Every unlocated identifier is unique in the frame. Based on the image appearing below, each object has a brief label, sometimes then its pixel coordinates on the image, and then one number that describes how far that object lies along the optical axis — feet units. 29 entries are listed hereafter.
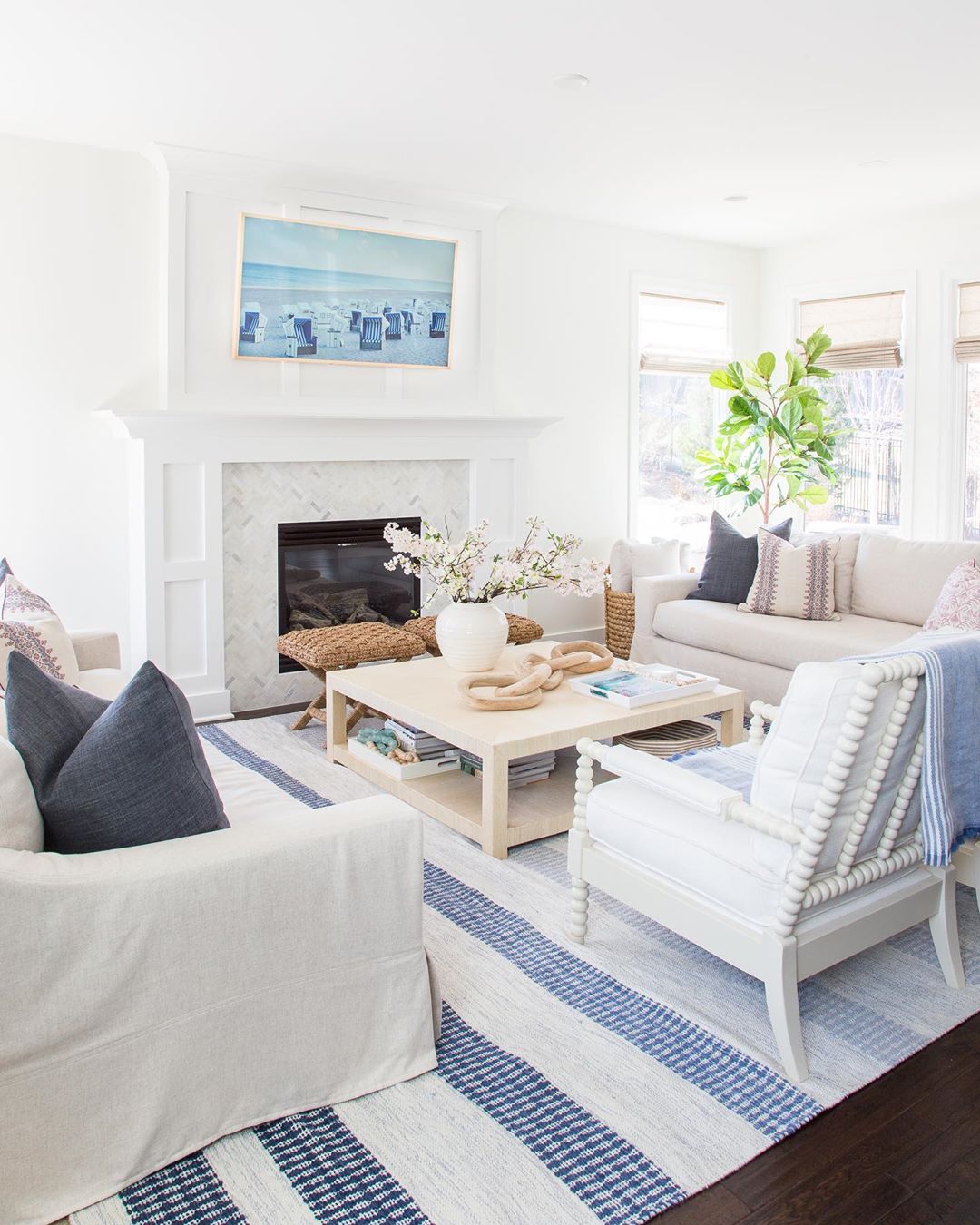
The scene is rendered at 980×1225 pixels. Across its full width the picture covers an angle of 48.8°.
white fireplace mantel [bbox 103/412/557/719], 15.64
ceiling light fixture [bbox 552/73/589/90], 12.30
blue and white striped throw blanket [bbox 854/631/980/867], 7.23
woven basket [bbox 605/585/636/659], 19.27
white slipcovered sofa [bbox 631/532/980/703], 15.58
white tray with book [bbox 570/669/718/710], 11.93
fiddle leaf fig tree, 20.18
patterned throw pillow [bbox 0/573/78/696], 10.39
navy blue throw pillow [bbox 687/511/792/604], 17.89
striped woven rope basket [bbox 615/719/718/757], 12.31
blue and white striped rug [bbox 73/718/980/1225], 6.07
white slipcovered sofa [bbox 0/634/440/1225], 5.73
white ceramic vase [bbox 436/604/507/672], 12.77
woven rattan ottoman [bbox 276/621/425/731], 14.42
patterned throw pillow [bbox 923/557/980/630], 12.68
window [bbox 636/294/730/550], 21.95
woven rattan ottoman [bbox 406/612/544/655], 16.10
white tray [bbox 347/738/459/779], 12.44
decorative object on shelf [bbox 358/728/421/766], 12.61
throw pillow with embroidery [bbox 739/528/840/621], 16.70
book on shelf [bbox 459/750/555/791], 12.19
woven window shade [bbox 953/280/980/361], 19.15
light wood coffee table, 10.85
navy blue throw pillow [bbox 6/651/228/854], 6.21
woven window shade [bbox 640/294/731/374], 21.77
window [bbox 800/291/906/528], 20.61
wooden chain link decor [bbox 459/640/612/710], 11.69
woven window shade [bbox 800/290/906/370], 20.45
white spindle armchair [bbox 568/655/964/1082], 6.91
